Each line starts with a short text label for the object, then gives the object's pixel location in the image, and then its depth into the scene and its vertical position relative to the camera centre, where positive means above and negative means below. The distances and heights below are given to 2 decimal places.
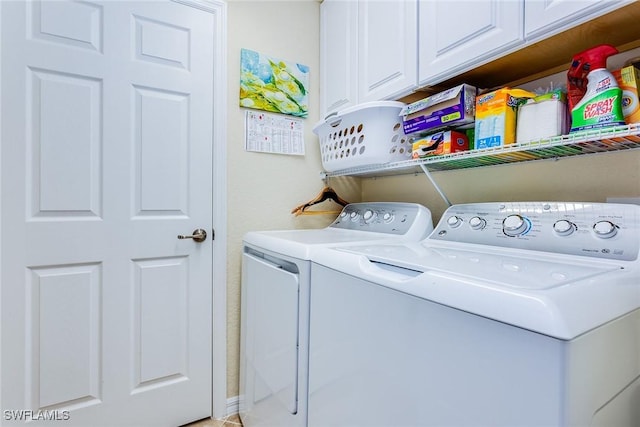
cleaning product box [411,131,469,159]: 1.25 +0.26
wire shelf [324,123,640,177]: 0.86 +0.20
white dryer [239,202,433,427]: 1.13 -0.37
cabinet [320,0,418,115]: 1.36 +0.76
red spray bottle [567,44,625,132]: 0.85 +0.33
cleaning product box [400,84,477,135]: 1.17 +0.38
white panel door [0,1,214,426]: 1.36 -0.02
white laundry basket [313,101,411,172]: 1.48 +0.35
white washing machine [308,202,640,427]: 0.51 -0.22
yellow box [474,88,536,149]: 1.06 +0.32
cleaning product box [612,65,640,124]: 0.85 +0.32
